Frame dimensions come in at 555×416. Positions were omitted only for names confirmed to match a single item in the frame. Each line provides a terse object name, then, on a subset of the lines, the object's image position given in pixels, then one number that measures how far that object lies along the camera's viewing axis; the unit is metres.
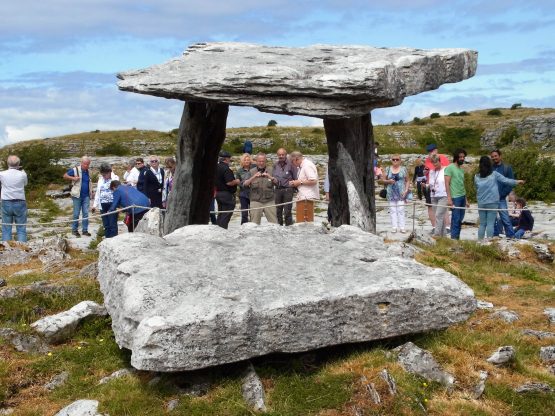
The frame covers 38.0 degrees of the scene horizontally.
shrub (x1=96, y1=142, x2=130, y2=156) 51.56
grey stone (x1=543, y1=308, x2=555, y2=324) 10.77
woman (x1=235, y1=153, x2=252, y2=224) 16.67
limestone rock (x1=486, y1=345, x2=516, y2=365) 8.73
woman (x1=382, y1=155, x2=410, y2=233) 17.27
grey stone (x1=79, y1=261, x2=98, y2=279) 11.91
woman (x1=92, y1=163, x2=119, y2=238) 17.16
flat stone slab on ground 7.64
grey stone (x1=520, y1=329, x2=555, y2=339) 9.91
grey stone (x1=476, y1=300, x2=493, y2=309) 11.08
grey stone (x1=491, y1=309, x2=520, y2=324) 10.58
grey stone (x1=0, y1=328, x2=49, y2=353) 9.29
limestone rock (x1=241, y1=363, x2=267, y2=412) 7.64
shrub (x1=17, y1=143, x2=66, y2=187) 35.22
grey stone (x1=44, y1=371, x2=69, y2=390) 8.47
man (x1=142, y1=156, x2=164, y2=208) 16.41
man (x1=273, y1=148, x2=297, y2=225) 16.38
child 17.95
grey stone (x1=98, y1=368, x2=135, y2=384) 8.34
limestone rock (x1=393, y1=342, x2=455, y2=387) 8.23
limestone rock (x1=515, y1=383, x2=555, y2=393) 8.27
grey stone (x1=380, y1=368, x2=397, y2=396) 7.86
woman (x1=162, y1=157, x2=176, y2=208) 16.36
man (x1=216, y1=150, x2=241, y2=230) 16.03
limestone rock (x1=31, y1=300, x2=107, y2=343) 9.48
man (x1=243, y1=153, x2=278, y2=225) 15.94
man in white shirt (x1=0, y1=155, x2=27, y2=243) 16.48
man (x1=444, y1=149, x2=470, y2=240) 16.70
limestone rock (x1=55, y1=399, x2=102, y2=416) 7.69
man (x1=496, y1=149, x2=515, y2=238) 17.11
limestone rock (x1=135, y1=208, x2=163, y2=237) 13.81
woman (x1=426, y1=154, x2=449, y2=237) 16.88
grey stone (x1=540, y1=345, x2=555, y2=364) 9.18
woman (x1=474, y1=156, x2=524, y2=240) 16.41
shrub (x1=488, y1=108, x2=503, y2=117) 72.74
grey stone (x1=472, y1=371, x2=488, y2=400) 8.09
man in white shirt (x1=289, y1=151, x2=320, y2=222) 14.95
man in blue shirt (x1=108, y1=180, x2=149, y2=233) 15.55
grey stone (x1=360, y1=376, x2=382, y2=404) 7.74
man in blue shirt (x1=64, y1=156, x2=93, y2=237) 18.97
